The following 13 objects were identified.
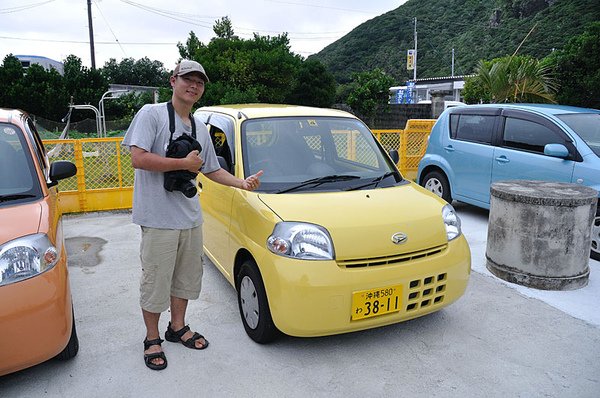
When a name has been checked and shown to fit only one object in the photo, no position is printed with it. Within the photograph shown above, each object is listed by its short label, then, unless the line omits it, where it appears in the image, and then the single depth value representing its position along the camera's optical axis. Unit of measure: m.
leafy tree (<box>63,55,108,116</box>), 24.23
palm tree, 9.38
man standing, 2.58
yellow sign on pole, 42.54
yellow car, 2.73
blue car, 4.90
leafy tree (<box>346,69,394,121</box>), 19.17
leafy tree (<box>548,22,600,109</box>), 8.89
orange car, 2.29
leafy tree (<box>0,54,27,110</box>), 22.53
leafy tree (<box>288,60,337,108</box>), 22.83
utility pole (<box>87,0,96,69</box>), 26.17
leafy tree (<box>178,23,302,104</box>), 16.00
